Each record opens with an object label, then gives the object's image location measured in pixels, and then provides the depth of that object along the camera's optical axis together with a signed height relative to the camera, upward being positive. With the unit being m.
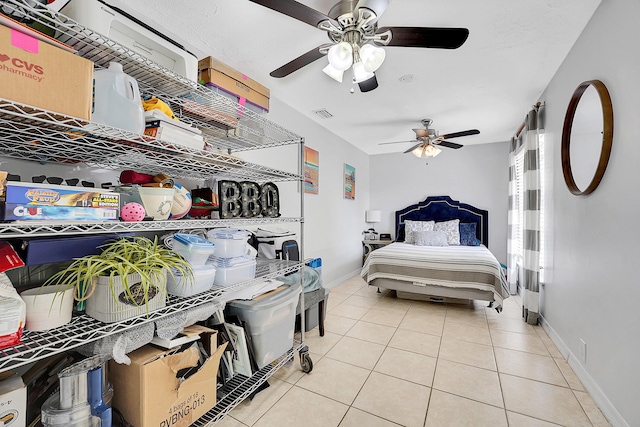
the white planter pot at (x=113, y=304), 1.02 -0.34
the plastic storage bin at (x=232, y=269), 1.47 -0.31
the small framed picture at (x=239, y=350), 1.50 -0.75
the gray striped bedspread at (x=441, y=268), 3.03 -0.64
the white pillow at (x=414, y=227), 4.86 -0.24
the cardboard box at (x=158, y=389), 1.07 -0.72
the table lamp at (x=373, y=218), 5.45 -0.09
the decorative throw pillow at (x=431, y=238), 4.44 -0.39
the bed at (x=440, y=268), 3.06 -0.64
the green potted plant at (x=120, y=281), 1.02 -0.26
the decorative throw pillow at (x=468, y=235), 4.62 -0.36
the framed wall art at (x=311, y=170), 3.48 +0.55
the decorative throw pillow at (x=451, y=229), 4.55 -0.26
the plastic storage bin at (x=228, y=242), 1.55 -0.16
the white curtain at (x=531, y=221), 2.78 -0.07
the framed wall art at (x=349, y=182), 4.65 +0.54
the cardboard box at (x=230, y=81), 1.77 +0.89
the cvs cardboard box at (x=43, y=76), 0.72 +0.38
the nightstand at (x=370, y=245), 5.21 -0.60
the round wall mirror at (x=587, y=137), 1.58 +0.50
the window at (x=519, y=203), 3.86 +0.15
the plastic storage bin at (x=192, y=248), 1.33 -0.17
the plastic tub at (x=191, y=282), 1.28 -0.32
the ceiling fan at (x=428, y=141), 3.68 +0.99
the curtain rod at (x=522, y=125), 2.83 +1.12
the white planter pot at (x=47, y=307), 0.91 -0.32
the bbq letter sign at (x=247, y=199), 1.58 +0.09
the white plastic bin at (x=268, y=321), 1.55 -0.63
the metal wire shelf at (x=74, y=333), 0.78 -0.40
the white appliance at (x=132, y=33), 1.04 +0.77
